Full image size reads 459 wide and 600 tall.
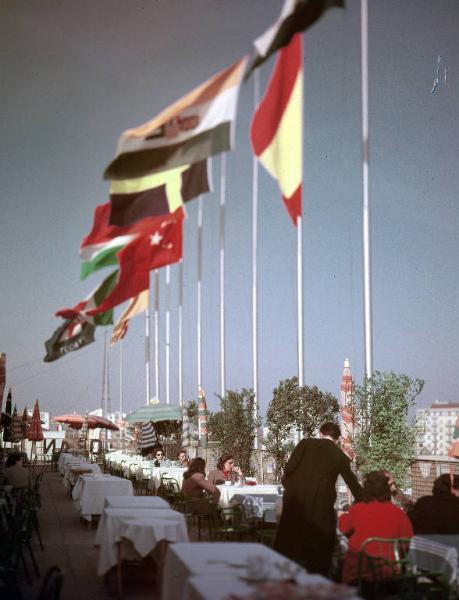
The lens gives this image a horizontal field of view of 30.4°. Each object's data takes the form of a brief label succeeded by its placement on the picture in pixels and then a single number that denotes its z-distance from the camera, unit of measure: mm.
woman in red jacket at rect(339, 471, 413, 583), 6613
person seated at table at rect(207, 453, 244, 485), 14031
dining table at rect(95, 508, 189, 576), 8258
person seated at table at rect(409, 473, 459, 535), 7348
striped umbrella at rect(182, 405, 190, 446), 26400
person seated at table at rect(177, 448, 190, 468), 20359
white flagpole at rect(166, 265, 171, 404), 32875
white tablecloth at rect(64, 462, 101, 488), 20209
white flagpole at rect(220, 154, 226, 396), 23797
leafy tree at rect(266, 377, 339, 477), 16984
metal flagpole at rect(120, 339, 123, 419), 51719
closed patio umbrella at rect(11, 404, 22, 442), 27538
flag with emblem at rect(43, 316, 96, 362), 12427
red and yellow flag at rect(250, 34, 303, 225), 9352
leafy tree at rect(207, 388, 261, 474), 20594
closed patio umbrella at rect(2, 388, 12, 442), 27406
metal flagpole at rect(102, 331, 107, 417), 60656
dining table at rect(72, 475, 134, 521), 14305
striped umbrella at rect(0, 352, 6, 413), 15852
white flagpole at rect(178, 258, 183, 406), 31703
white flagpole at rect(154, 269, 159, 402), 34406
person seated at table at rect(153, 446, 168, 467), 20875
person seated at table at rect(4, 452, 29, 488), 14414
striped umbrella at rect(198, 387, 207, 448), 23156
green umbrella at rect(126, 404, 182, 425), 24375
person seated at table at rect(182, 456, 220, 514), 12406
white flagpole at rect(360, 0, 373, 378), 13398
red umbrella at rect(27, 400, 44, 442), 32406
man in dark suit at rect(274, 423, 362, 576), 7270
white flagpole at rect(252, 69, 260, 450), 20953
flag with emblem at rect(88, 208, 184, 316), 11125
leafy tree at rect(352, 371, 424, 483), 11430
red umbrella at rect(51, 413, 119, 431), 31925
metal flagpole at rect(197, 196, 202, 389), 27734
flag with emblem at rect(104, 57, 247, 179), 8414
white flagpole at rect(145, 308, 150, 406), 37688
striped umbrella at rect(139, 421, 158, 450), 26683
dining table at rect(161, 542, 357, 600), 4426
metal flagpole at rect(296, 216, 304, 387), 18469
